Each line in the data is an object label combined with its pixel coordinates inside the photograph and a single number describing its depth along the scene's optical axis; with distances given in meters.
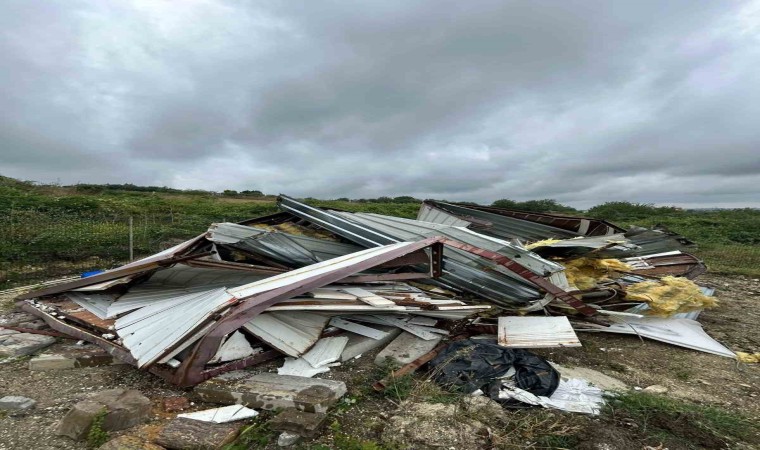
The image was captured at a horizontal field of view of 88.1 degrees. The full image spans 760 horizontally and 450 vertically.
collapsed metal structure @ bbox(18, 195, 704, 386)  3.21
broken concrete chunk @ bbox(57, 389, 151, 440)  2.37
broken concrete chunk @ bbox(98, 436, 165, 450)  2.19
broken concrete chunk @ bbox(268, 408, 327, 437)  2.46
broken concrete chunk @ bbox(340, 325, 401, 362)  3.69
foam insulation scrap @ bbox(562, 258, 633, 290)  5.34
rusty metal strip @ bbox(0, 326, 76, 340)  4.00
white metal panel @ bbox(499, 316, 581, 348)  3.73
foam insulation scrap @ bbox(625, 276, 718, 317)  4.91
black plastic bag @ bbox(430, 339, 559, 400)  3.13
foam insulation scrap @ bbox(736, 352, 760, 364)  4.27
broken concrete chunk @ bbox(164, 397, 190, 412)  2.73
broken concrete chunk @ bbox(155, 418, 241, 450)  2.28
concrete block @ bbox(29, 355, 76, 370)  3.34
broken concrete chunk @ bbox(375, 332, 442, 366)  3.58
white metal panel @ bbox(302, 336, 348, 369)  3.47
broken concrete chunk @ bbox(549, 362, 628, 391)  3.41
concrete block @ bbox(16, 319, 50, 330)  4.36
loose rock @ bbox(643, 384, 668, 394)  3.38
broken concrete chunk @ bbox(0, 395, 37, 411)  2.69
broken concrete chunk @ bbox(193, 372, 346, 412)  2.70
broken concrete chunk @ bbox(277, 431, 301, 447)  2.42
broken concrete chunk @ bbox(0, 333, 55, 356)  3.68
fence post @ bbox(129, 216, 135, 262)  8.60
